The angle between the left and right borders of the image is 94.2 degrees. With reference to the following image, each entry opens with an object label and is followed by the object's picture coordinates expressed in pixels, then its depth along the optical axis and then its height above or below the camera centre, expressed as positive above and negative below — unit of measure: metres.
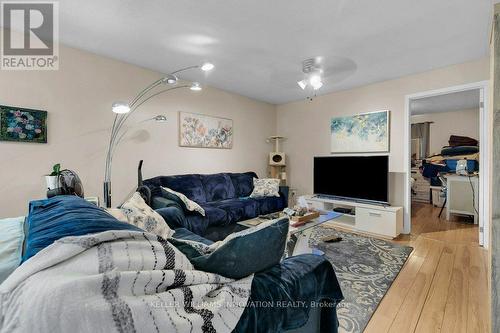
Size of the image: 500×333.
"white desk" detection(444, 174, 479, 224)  3.93 -0.50
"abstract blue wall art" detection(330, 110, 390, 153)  3.71 +0.57
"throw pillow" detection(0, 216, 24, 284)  0.89 -0.36
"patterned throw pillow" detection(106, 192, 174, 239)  1.72 -0.39
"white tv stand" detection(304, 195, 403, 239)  3.29 -0.80
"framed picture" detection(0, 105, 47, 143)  2.28 +0.42
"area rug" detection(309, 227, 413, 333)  1.71 -1.04
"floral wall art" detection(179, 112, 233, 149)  3.69 +0.60
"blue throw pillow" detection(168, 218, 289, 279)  0.86 -0.34
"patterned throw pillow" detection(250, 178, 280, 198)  3.87 -0.37
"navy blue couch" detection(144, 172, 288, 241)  2.65 -0.51
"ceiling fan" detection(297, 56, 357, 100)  2.93 +1.34
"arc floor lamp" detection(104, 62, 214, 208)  2.48 +0.61
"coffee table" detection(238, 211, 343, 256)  2.23 -0.69
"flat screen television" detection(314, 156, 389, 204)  3.51 -0.18
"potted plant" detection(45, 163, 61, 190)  2.02 -0.13
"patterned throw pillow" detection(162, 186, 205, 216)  2.67 -0.45
